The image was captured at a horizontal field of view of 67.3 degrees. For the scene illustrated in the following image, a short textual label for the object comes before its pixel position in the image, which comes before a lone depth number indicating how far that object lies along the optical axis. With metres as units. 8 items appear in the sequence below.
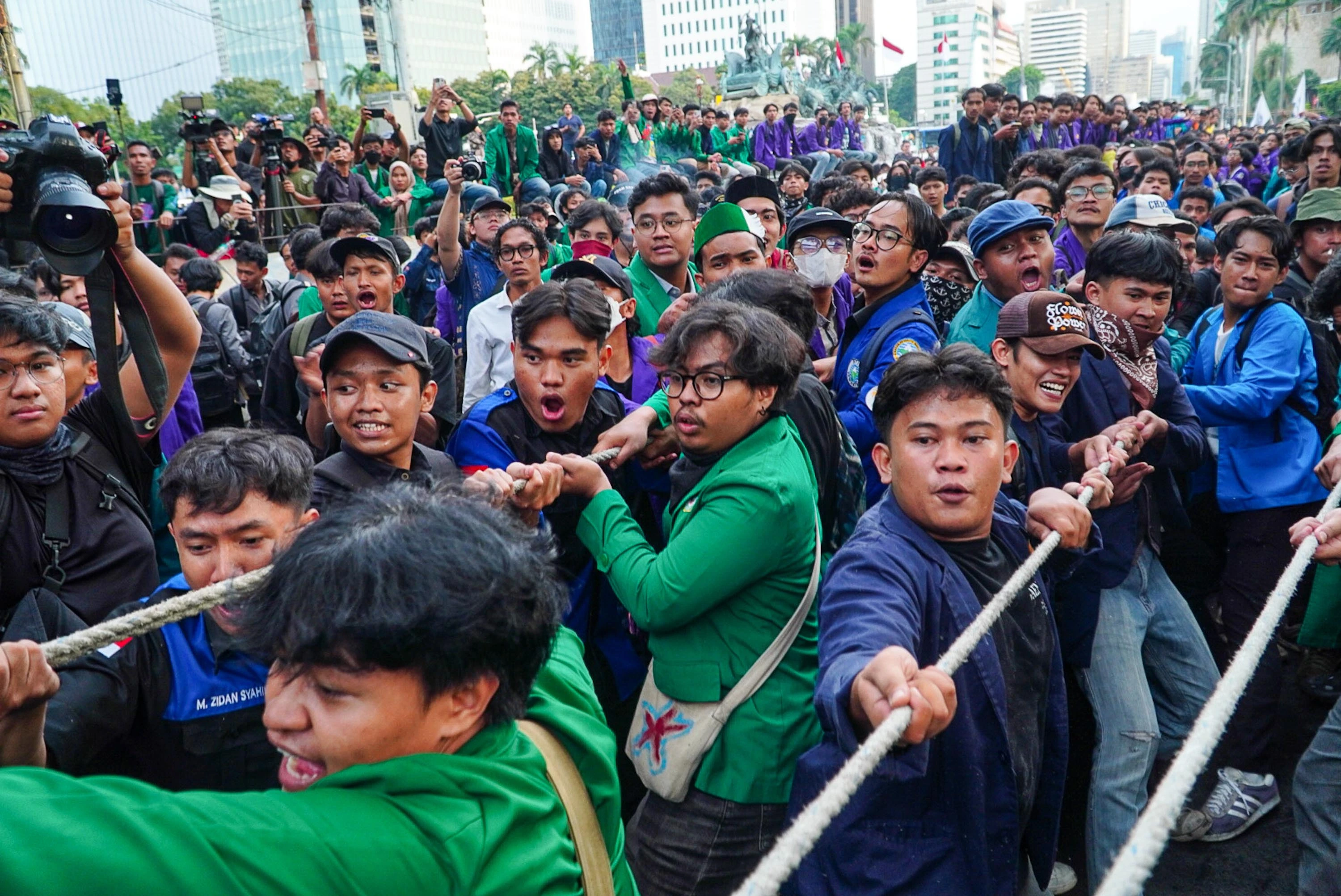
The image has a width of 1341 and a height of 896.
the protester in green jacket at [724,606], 2.23
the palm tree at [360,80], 72.06
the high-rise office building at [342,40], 99.75
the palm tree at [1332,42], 60.03
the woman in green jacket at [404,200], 10.55
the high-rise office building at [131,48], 94.94
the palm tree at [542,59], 85.94
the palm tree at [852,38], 101.31
